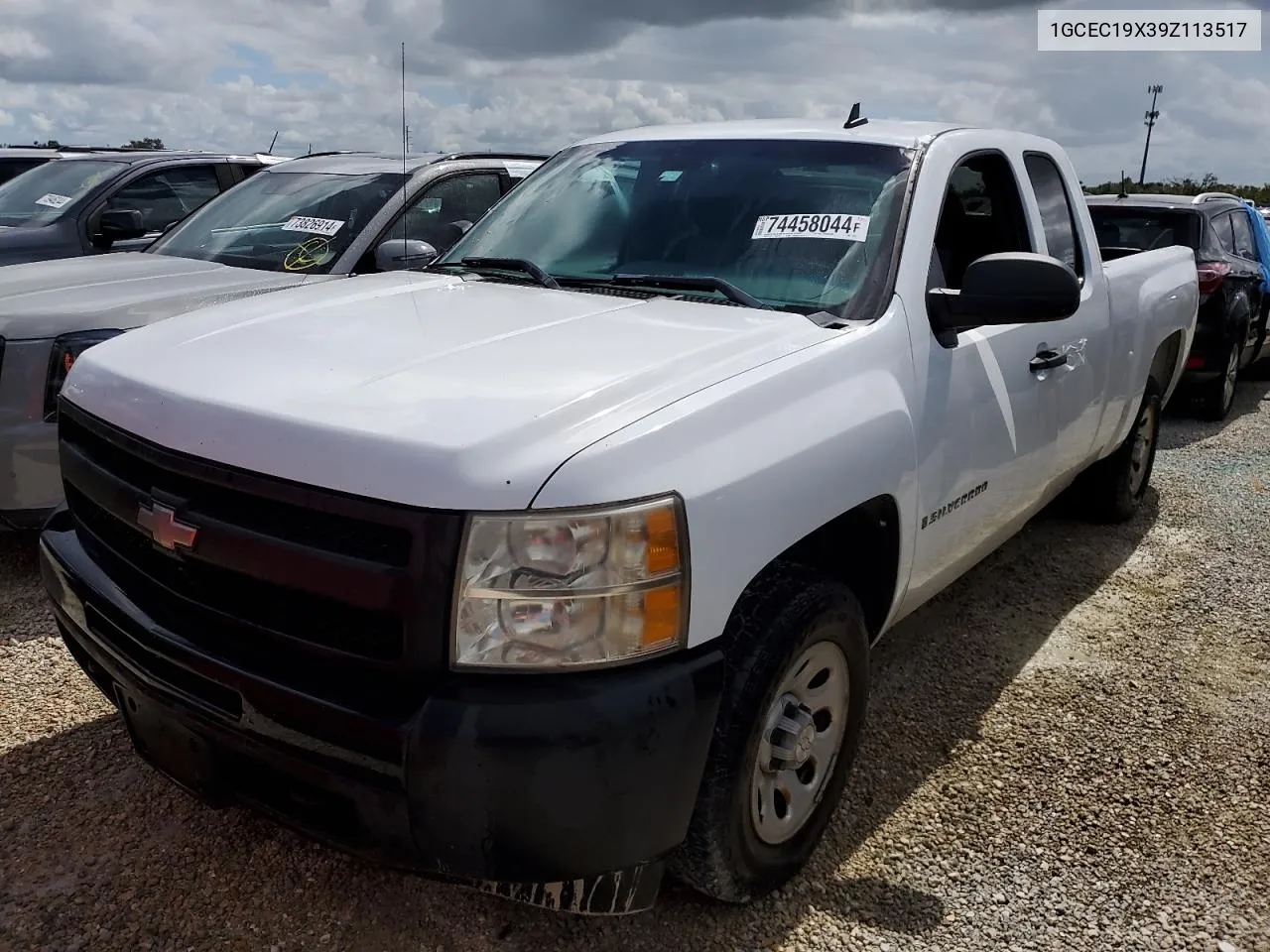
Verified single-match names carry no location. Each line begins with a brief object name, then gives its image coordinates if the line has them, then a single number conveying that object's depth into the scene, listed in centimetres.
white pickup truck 191
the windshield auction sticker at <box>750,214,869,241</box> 298
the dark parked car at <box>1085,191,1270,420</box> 788
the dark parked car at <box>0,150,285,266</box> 682
